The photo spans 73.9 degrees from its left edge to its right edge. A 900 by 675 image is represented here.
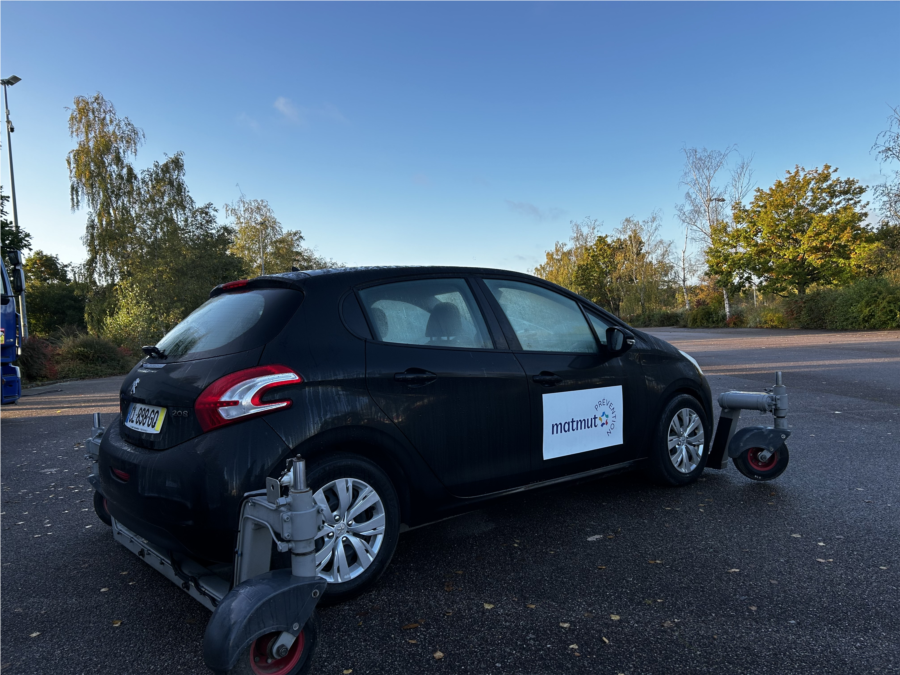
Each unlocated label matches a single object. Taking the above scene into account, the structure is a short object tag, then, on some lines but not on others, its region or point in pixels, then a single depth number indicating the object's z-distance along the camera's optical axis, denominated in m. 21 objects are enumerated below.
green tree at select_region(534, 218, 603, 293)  62.81
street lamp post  23.20
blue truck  9.29
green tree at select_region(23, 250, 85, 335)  39.19
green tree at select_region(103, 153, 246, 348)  29.75
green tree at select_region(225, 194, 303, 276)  44.59
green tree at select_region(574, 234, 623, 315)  57.94
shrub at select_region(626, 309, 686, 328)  46.50
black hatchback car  2.58
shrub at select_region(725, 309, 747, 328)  36.62
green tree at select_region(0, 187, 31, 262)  15.51
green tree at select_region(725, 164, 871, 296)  32.53
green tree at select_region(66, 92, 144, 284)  33.94
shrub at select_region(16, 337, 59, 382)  16.17
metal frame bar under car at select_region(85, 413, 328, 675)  1.96
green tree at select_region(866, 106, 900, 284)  27.31
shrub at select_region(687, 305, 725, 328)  40.09
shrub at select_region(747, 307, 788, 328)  31.22
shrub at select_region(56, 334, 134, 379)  17.39
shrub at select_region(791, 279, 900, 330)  24.77
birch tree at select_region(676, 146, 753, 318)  41.97
